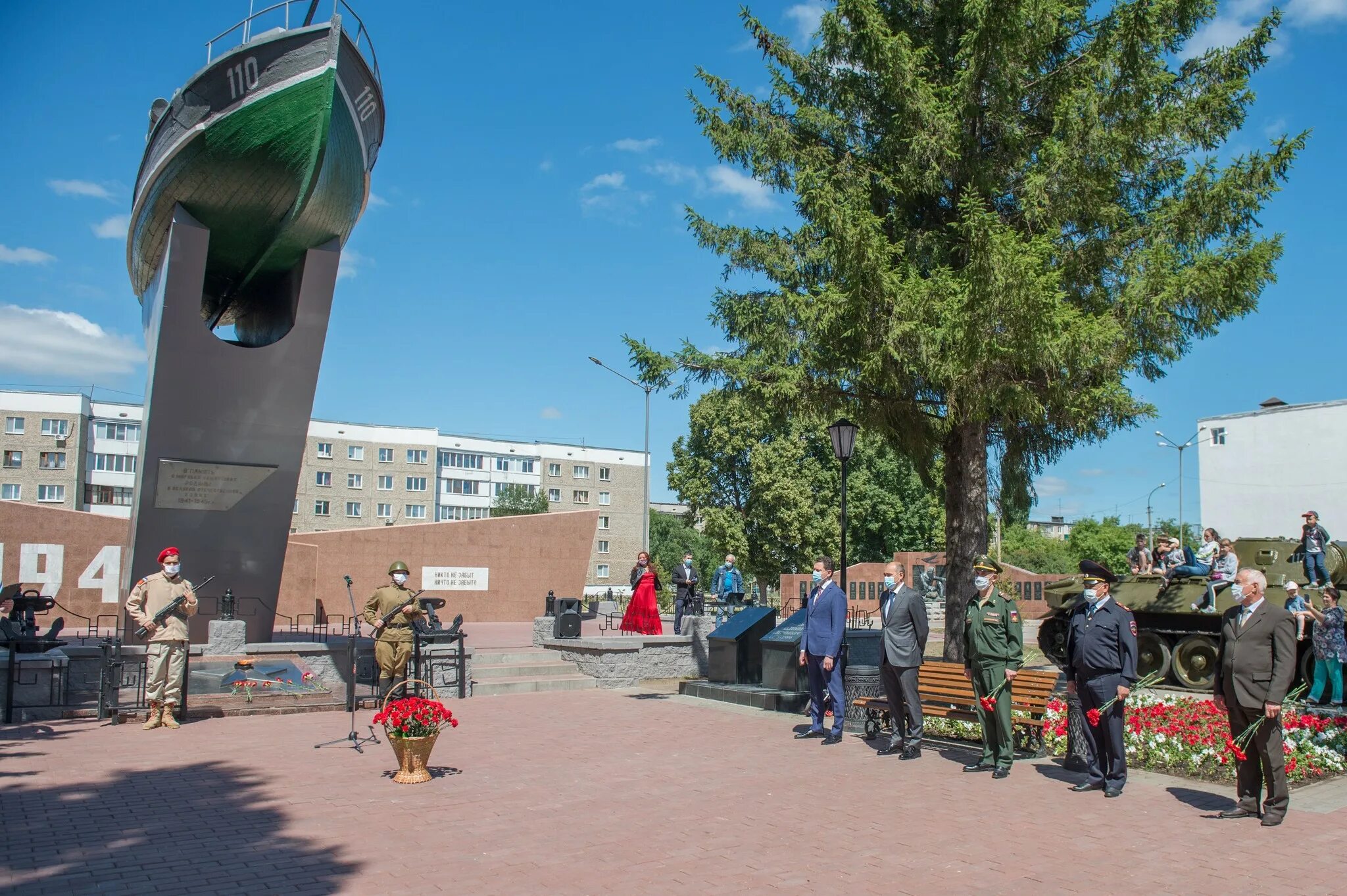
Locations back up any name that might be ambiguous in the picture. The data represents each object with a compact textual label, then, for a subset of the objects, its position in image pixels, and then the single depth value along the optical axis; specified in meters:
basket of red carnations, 7.86
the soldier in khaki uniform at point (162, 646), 10.66
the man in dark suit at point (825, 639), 9.97
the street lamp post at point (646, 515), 33.22
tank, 15.95
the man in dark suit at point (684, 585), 19.16
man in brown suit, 6.75
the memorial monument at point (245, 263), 13.37
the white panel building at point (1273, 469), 46.59
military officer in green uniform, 8.37
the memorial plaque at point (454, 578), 25.83
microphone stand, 9.75
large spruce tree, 12.19
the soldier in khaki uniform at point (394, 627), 9.71
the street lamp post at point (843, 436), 12.65
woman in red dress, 17.84
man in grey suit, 9.26
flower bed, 8.23
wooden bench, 8.99
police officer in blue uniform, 7.64
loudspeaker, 16.53
